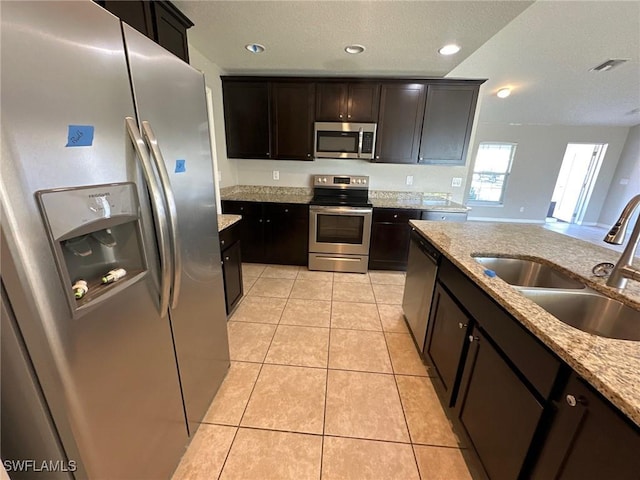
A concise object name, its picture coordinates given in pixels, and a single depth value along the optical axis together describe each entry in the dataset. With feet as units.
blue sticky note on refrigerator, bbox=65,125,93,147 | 2.19
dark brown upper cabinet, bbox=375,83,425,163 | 10.40
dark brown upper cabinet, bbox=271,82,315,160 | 10.61
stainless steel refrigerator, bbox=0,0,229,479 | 1.93
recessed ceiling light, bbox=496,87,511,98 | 13.97
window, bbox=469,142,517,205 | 20.83
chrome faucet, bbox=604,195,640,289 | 3.33
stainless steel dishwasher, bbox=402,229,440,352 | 6.01
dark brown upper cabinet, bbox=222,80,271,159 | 10.75
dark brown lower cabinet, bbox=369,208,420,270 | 10.69
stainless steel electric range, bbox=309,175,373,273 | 10.62
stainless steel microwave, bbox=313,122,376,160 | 10.63
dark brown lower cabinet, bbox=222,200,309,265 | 10.91
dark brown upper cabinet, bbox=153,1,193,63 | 5.57
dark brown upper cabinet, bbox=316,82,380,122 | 10.44
